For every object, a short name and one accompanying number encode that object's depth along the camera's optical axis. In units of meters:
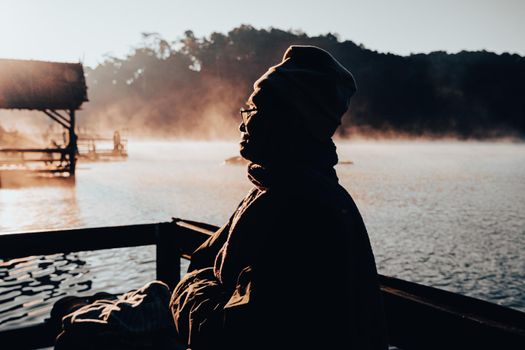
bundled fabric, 2.22
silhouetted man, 1.50
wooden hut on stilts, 25.11
